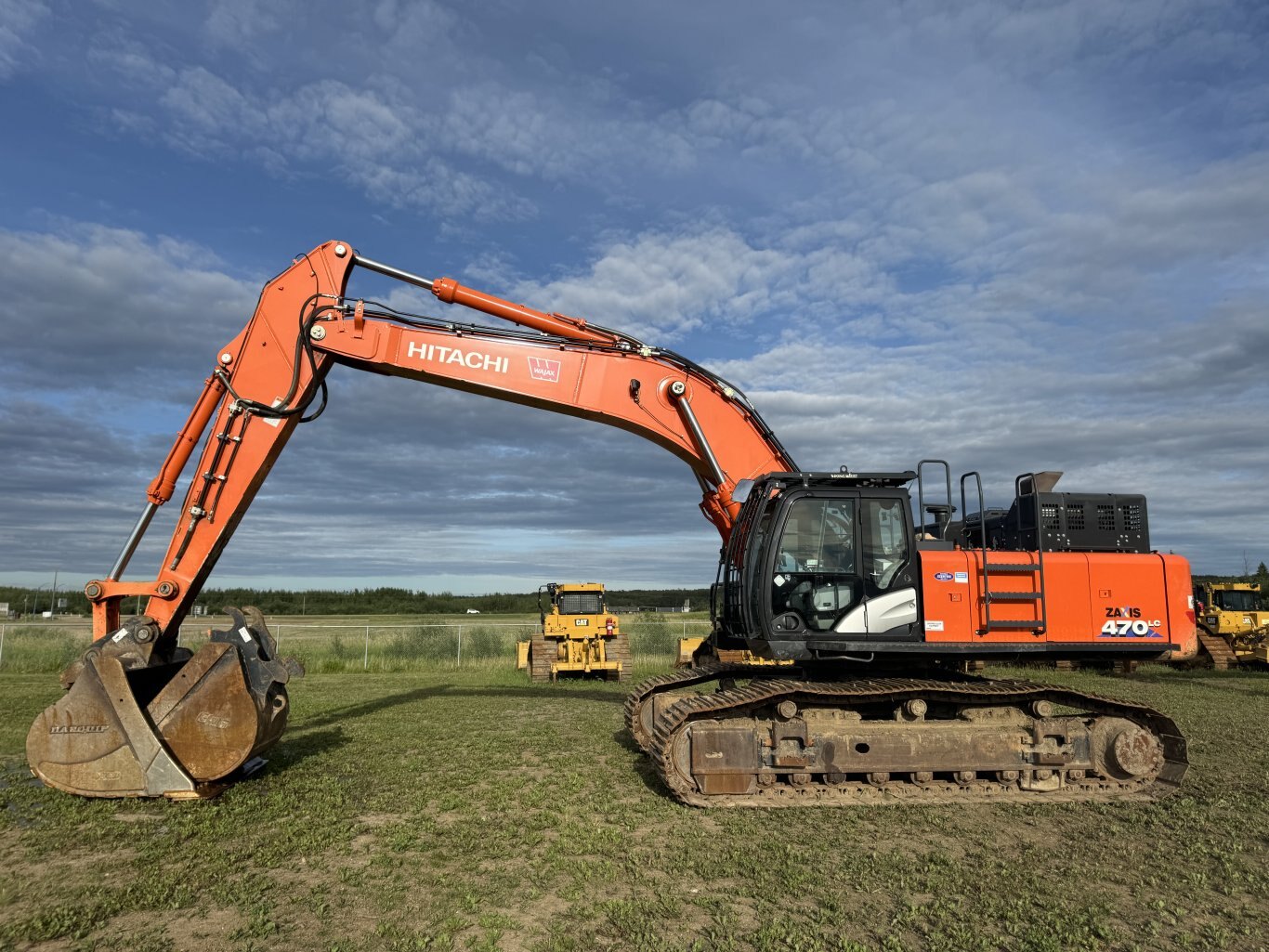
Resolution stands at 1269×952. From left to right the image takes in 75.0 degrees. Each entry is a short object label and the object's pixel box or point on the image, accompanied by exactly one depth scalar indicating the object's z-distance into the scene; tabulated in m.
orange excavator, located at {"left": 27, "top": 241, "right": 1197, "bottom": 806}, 8.03
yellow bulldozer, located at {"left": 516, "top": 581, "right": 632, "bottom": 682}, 21.05
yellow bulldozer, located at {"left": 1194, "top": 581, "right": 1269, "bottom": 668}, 24.91
